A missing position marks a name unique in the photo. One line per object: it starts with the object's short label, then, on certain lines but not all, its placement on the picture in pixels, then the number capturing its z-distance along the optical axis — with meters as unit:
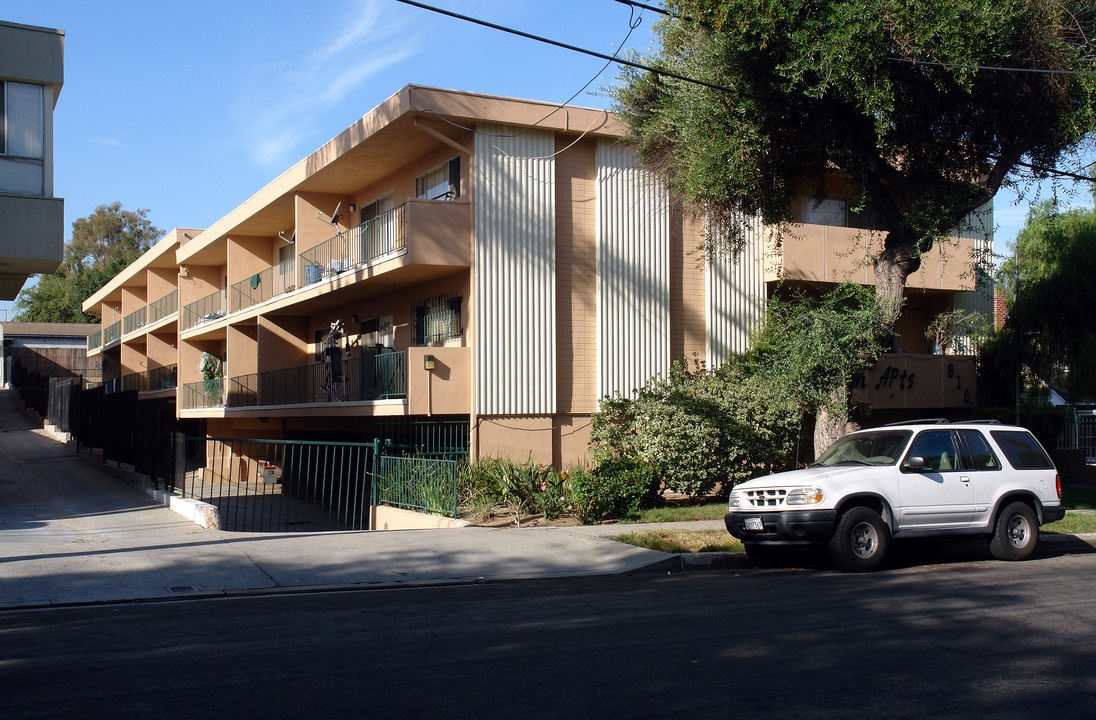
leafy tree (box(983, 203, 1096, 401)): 23.02
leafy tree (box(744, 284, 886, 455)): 15.47
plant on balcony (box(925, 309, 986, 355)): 22.97
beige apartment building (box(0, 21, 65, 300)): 17.16
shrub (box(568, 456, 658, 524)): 16.38
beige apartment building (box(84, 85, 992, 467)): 19.66
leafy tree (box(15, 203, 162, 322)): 74.50
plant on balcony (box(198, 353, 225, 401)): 31.11
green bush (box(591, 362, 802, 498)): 18.61
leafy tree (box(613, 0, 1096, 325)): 14.11
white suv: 11.76
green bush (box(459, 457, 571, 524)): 16.78
